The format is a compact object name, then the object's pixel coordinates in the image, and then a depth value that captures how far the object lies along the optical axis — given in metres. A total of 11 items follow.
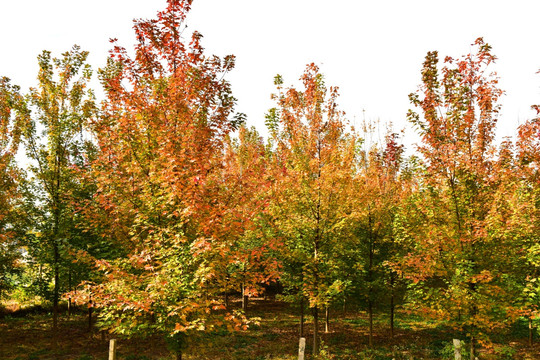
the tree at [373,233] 12.94
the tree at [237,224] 5.93
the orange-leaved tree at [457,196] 7.74
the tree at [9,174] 10.53
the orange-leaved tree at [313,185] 10.38
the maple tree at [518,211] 7.57
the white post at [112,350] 6.76
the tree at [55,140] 10.55
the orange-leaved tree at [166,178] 5.40
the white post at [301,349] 7.65
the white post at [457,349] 6.77
